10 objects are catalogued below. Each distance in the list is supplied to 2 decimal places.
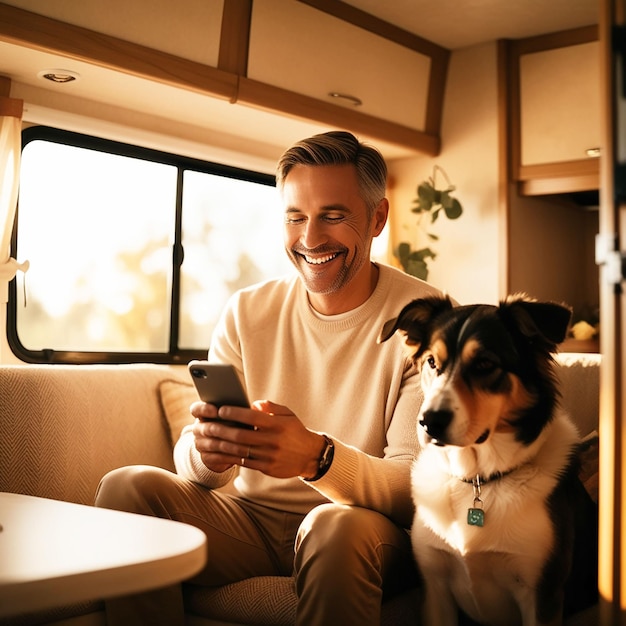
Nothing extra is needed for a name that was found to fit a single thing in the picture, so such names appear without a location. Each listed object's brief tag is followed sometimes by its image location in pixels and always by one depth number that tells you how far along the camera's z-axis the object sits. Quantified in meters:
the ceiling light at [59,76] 2.94
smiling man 1.58
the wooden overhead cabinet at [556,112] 3.78
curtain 2.93
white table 0.92
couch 1.79
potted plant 4.11
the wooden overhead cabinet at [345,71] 3.40
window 3.24
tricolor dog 1.56
